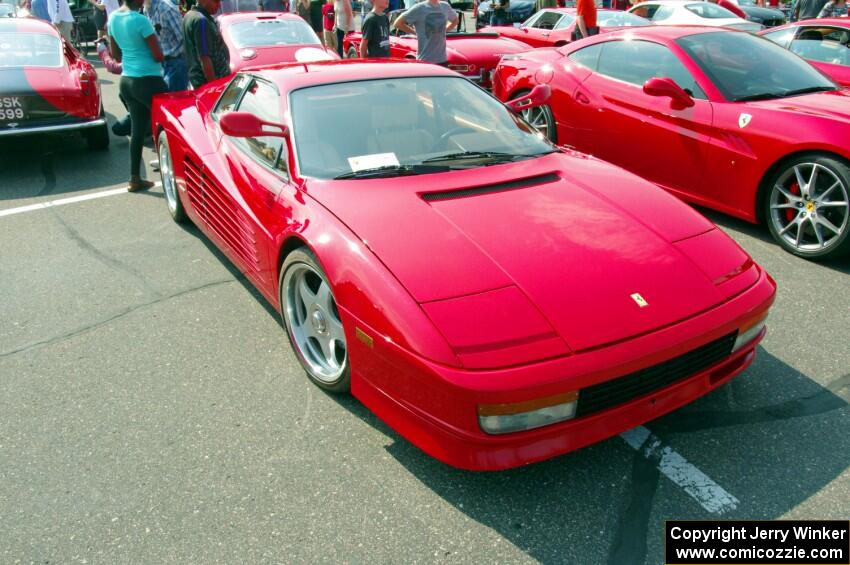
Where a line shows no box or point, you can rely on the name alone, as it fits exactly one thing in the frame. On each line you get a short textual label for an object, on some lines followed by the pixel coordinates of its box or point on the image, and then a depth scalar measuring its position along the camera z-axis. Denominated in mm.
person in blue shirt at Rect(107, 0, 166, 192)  5602
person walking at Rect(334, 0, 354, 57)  10703
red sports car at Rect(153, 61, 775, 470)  2211
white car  12562
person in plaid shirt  6980
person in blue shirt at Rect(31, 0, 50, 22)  12609
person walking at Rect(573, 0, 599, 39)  9188
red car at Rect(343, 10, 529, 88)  8656
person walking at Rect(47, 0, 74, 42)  12164
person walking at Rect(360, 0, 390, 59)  7477
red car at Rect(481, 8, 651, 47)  11133
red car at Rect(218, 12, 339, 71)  8344
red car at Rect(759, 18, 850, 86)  6688
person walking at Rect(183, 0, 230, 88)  6254
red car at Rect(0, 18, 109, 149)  6293
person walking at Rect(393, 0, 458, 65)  7297
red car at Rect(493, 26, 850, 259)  4207
